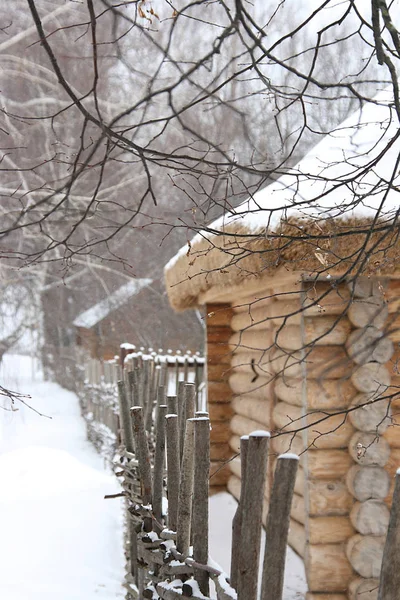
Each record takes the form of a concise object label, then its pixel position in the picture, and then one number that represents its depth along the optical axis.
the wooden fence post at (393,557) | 3.97
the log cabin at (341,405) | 6.94
